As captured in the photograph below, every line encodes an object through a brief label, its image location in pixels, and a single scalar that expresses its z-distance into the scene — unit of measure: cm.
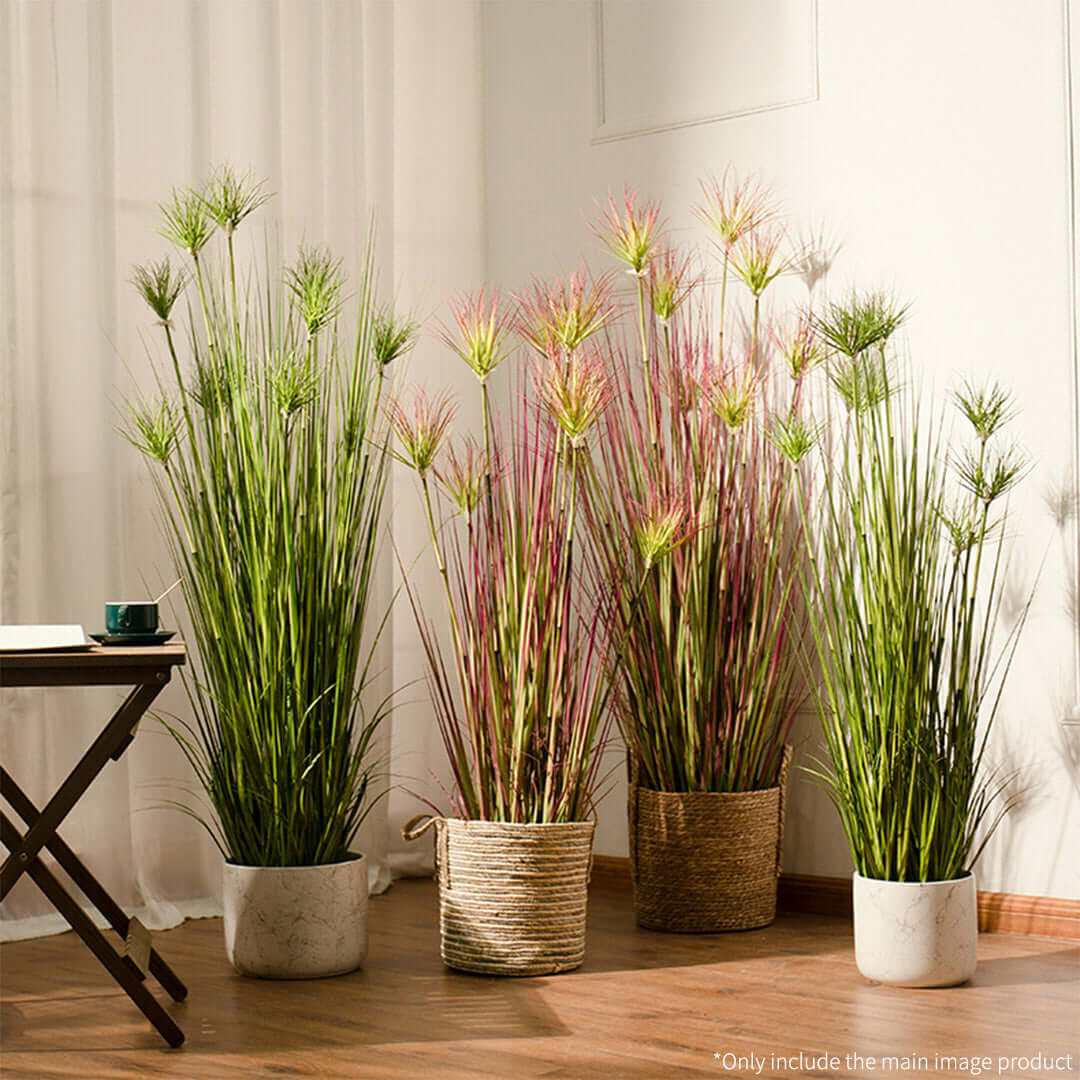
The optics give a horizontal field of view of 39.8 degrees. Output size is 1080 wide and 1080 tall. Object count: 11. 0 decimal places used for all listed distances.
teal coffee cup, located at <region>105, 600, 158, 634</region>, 252
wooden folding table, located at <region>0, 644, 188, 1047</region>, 230
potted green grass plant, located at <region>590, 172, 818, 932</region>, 322
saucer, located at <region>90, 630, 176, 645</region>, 251
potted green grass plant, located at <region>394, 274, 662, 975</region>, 282
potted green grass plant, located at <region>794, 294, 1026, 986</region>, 270
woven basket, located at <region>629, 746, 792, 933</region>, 321
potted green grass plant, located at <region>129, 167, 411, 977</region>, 276
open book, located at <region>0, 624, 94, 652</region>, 230
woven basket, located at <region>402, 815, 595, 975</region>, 281
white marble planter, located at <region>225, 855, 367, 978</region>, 279
